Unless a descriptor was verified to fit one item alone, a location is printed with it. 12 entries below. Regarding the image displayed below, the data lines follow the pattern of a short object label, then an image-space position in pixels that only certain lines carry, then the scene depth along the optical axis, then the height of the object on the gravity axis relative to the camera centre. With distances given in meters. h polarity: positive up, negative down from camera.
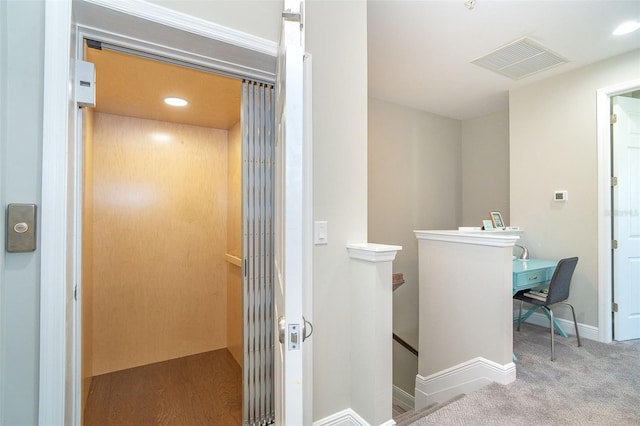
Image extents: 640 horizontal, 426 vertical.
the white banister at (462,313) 2.10 -0.78
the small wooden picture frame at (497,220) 3.16 -0.06
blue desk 2.48 -0.52
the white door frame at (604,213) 2.73 +0.01
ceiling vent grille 2.50 +1.39
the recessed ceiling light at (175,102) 2.47 +0.94
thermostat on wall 2.97 +0.18
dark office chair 2.40 -0.60
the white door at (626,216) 2.73 -0.02
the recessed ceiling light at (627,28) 2.19 +1.39
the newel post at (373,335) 1.53 -0.63
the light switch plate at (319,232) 1.58 -0.10
